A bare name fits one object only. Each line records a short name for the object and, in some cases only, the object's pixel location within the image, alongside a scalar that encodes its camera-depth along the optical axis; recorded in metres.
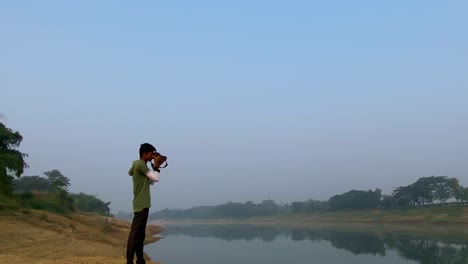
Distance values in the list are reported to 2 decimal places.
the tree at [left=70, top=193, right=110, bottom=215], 76.47
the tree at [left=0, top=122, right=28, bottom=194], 27.89
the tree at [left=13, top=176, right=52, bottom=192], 75.34
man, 5.48
